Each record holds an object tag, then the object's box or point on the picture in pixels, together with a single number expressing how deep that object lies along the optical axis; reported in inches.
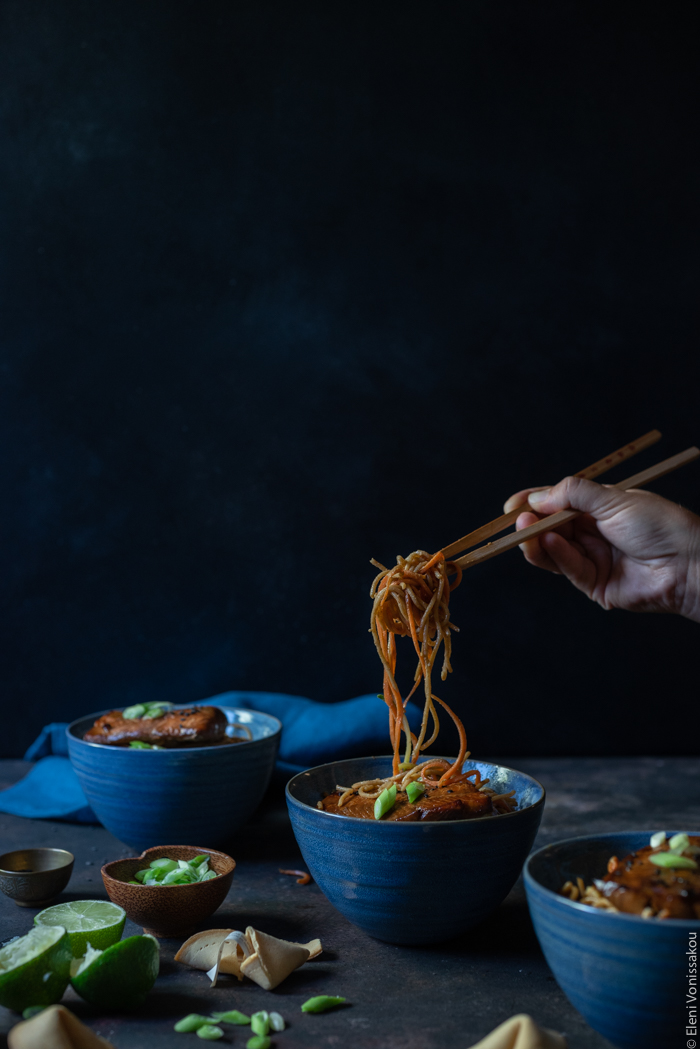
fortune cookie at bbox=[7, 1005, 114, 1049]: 30.2
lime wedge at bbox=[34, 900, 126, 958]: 33.9
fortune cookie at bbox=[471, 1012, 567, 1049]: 29.4
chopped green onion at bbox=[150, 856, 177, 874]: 37.0
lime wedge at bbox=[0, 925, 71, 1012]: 32.1
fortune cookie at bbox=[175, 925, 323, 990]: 33.8
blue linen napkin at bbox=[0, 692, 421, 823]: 47.4
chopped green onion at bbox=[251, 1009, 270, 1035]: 31.9
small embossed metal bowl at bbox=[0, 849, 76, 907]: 37.6
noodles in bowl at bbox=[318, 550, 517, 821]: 35.3
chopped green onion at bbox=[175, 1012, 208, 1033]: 32.1
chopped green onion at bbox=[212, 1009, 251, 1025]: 32.3
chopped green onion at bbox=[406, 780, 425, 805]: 35.6
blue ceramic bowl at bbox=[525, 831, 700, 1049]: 28.9
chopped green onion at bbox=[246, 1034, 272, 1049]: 31.4
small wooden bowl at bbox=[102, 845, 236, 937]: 35.3
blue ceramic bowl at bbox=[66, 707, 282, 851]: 40.2
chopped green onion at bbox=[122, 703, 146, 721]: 44.0
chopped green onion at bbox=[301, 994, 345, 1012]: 32.8
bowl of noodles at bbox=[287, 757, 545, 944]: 33.7
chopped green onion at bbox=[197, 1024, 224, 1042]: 31.8
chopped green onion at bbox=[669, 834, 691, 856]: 31.5
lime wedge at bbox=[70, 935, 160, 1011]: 32.4
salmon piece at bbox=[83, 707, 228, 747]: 42.2
